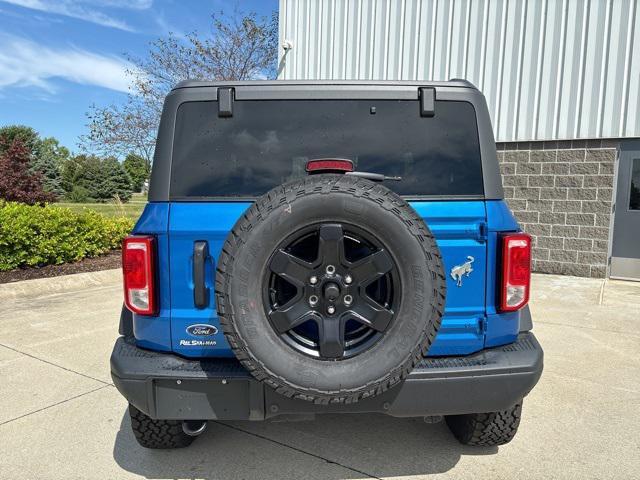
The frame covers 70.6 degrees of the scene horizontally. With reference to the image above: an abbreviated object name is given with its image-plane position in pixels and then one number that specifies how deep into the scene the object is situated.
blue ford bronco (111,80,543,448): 1.86
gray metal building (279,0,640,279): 7.38
